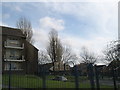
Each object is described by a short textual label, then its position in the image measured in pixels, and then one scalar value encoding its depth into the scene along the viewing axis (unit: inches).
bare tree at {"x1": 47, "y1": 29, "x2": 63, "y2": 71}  1247.1
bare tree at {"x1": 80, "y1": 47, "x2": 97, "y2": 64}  1396.7
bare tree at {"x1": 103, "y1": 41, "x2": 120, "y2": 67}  443.3
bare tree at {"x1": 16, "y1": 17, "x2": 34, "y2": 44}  1118.0
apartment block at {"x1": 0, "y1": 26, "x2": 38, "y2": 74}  918.6
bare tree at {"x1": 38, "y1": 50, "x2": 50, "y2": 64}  1319.8
